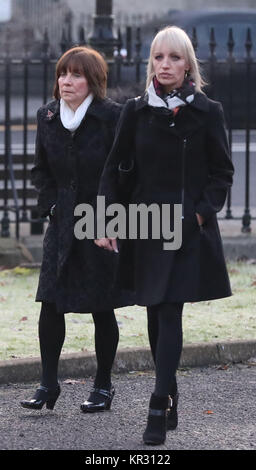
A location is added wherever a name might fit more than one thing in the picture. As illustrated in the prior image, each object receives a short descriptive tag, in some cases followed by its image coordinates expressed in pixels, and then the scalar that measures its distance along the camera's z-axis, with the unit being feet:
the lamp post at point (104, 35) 69.05
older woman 34.91
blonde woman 32.42
